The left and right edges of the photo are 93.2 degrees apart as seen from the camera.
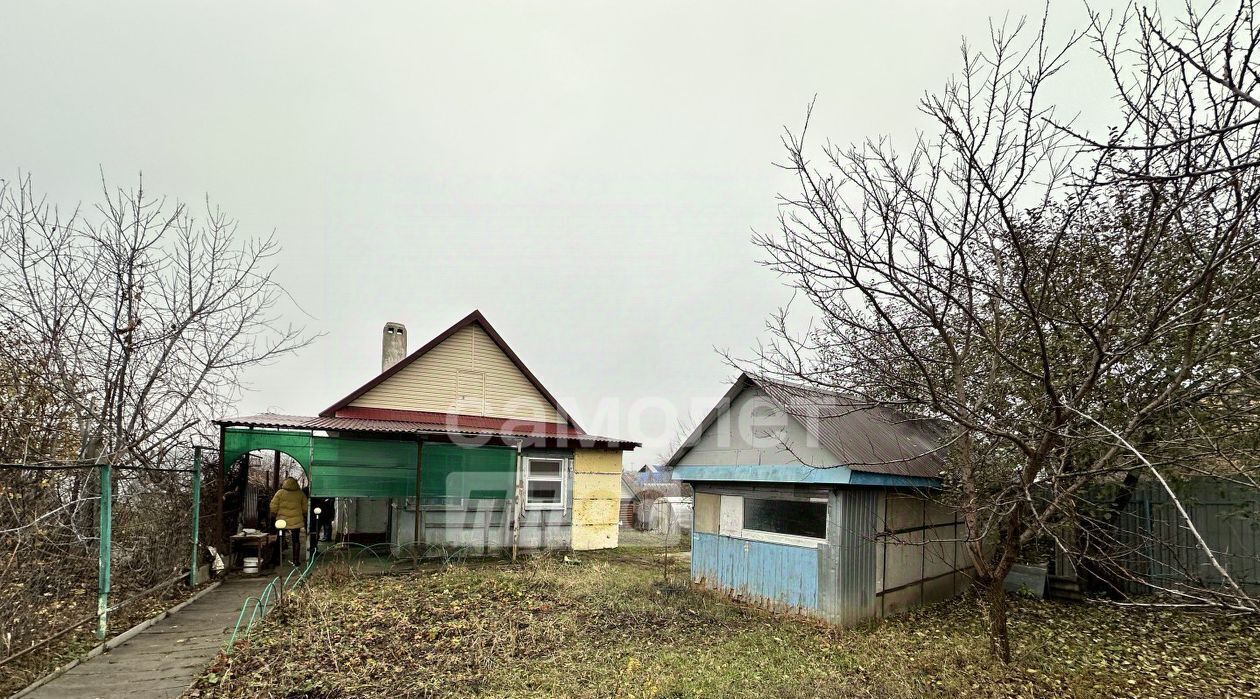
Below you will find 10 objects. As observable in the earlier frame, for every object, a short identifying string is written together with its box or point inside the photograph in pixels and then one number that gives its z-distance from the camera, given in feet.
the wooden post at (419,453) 38.09
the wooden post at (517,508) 41.11
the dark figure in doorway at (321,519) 38.55
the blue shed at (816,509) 26.18
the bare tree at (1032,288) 10.86
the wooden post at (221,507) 32.45
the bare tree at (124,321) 24.20
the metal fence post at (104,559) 20.31
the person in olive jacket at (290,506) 36.42
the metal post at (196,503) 29.32
